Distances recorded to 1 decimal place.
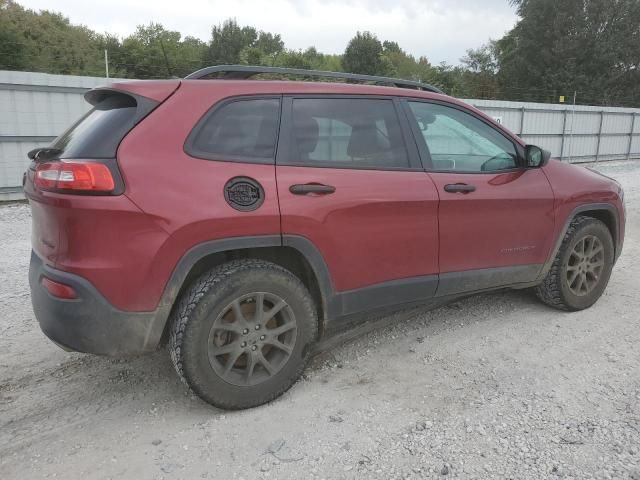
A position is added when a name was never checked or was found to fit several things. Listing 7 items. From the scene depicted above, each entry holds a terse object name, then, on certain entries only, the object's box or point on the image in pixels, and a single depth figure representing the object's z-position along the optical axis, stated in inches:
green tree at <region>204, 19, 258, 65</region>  1934.1
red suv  95.1
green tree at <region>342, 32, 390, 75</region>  2105.1
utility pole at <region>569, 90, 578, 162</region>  746.2
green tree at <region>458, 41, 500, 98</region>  1523.1
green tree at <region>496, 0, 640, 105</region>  1621.6
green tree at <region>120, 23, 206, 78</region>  1346.0
